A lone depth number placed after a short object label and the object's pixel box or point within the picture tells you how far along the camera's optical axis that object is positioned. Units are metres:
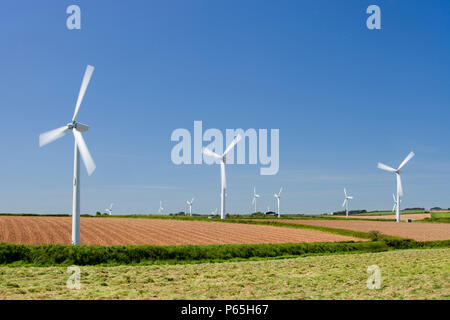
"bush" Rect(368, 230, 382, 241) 61.33
